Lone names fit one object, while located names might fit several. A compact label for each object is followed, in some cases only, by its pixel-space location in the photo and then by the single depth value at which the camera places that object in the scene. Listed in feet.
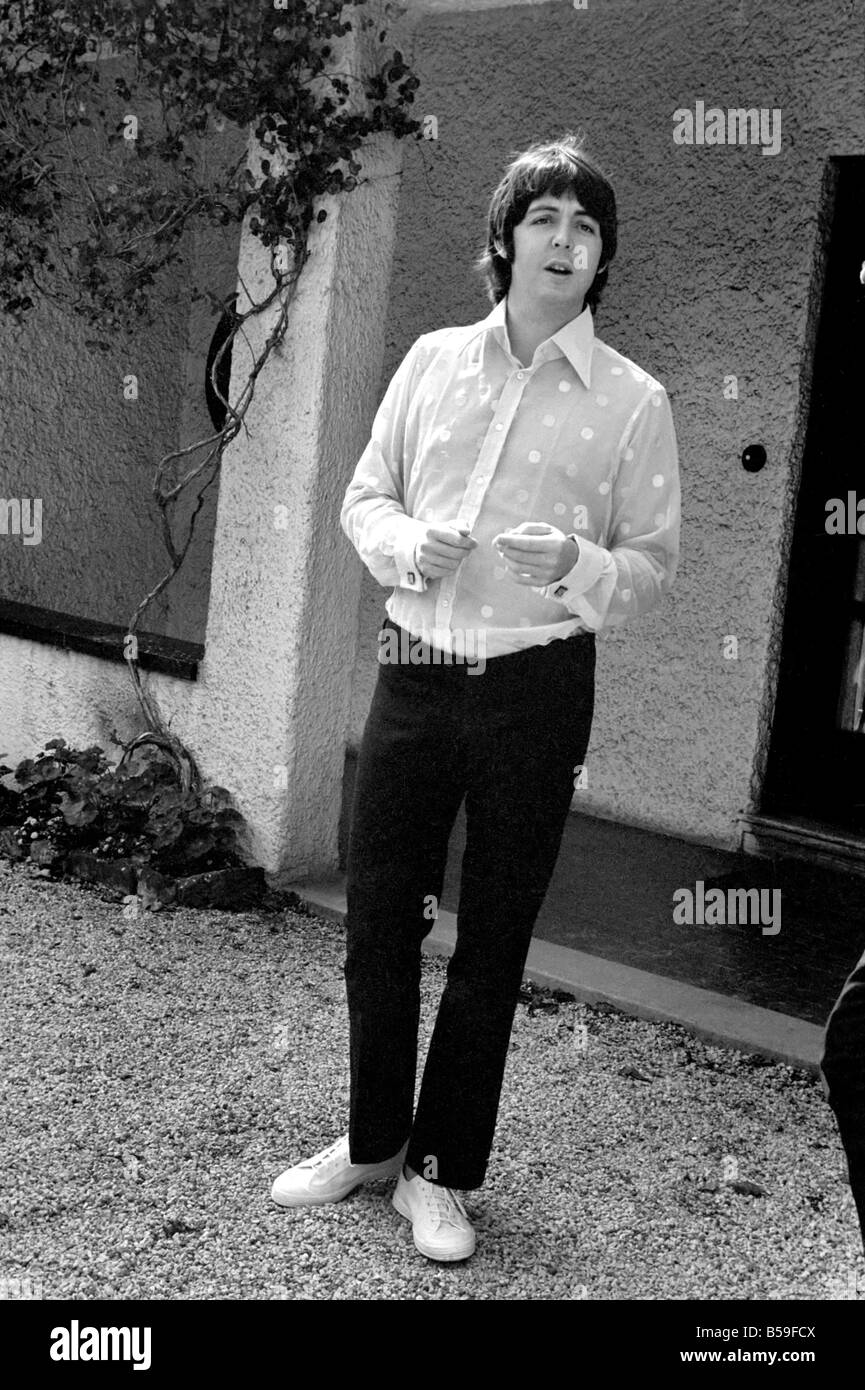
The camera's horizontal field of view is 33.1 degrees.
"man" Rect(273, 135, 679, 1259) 8.23
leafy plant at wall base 15.46
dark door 16.31
